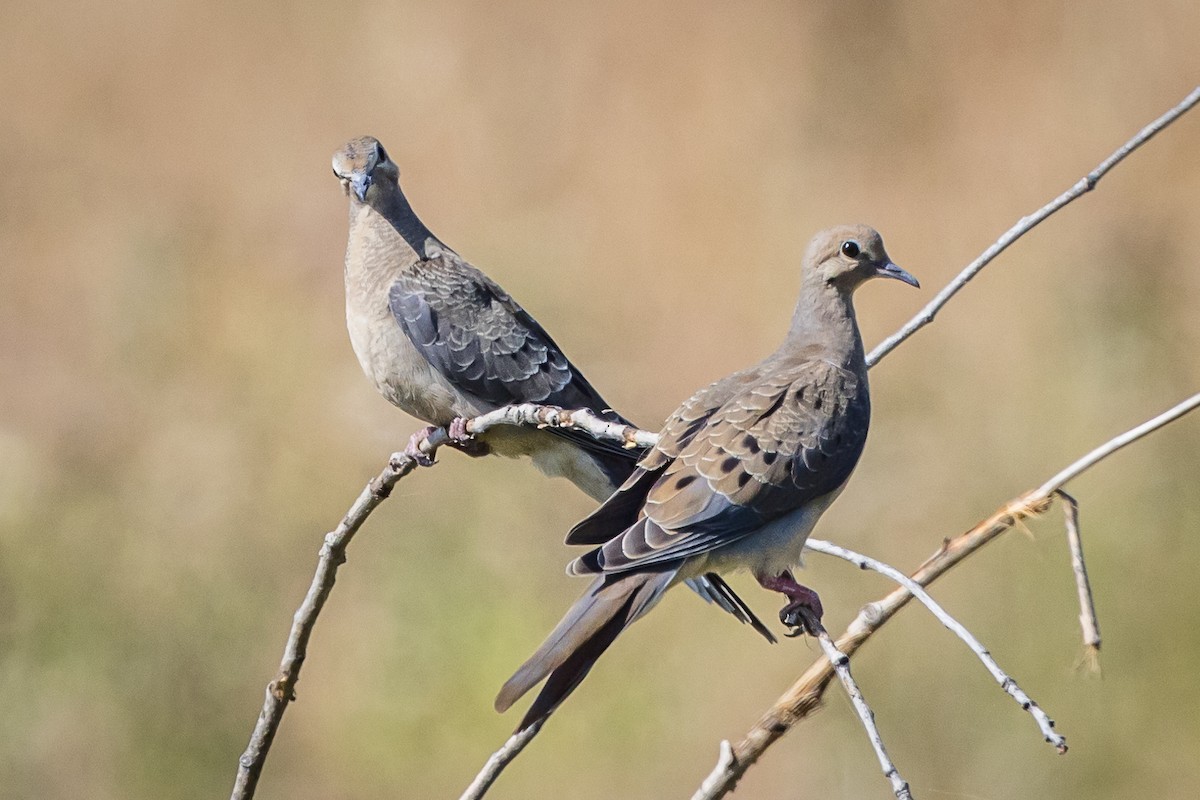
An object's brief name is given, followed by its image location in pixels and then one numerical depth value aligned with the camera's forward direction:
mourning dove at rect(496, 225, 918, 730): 6.33
